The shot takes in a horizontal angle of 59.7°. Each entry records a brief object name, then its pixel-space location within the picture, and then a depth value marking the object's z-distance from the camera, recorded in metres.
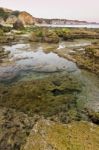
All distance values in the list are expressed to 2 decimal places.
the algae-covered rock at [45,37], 15.60
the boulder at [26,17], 46.78
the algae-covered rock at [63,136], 2.61
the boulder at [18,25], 24.30
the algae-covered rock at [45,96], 4.48
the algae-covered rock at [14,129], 2.94
